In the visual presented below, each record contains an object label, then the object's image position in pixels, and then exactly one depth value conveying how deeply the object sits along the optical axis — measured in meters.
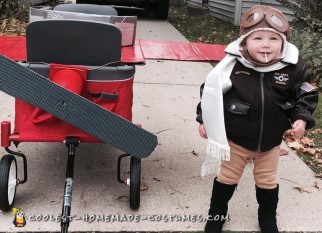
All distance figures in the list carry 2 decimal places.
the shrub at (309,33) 6.55
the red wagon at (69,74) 2.94
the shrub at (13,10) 9.46
